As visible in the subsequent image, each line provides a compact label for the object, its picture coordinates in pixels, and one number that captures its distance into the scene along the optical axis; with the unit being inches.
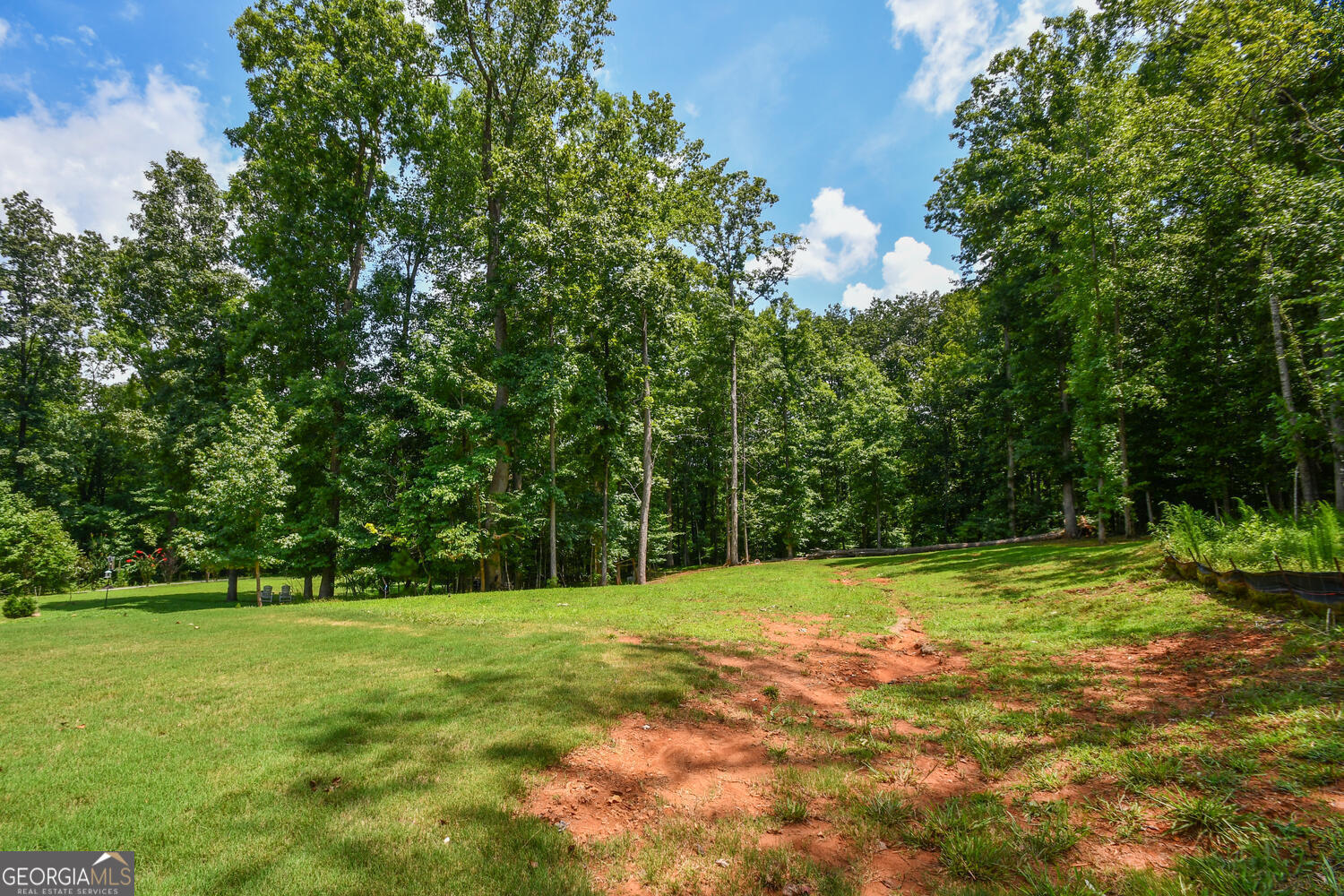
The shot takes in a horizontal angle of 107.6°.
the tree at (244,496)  609.3
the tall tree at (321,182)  742.5
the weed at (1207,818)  101.5
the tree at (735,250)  968.3
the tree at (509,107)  708.7
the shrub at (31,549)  767.1
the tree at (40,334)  1104.8
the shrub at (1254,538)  259.4
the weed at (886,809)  127.3
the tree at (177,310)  807.7
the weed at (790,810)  132.0
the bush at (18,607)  574.2
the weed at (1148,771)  124.2
